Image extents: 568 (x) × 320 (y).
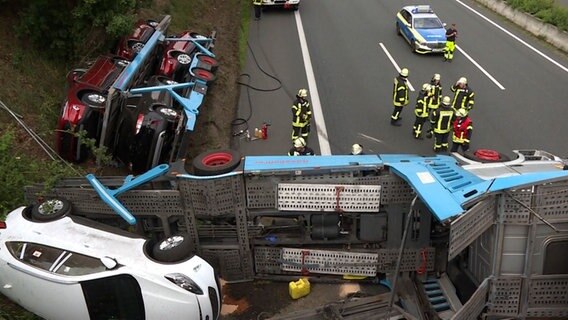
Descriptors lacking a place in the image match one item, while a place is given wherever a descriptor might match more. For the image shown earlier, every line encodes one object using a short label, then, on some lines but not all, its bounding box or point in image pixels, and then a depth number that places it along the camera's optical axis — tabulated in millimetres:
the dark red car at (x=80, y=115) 8562
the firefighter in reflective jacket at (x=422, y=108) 11477
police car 17375
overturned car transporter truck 5418
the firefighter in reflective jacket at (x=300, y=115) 10720
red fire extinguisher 11813
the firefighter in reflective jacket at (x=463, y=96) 11328
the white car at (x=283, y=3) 22562
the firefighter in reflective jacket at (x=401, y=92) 11957
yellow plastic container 6695
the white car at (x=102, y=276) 5484
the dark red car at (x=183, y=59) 11727
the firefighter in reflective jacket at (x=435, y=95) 11617
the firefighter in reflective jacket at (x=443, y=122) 10695
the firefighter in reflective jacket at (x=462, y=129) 10602
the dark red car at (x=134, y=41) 11688
